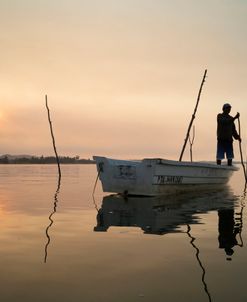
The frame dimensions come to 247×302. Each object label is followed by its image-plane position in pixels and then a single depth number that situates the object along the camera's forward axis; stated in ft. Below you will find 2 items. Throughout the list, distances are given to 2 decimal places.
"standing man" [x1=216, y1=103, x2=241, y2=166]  56.49
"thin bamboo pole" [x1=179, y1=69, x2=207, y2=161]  61.98
